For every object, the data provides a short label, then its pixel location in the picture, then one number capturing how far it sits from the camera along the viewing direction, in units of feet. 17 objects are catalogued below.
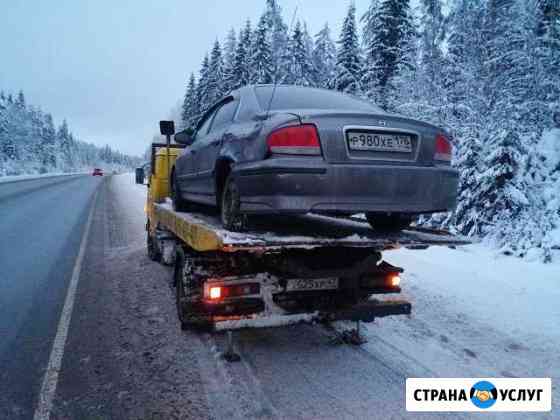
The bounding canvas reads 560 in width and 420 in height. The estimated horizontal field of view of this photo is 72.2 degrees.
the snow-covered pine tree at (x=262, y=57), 93.82
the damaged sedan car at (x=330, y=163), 9.52
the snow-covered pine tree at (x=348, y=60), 75.51
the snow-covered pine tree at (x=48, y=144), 294.66
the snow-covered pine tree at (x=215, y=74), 119.85
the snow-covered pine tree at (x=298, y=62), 85.87
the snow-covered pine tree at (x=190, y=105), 143.33
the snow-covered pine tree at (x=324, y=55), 113.87
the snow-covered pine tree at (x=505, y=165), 28.27
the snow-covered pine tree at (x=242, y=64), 103.81
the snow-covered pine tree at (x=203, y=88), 126.52
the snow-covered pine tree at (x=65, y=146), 352.59
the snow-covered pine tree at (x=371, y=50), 66.74
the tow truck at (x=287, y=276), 10.24
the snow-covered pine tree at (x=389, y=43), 65.77
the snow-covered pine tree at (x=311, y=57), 102.37
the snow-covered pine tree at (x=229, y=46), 158.10
